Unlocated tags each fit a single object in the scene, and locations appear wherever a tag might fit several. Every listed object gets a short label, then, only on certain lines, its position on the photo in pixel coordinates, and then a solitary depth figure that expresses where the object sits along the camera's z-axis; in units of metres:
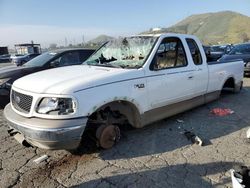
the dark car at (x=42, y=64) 4.51
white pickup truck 2.38
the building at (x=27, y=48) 29.34
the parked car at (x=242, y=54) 7.67
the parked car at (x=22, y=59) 18.43
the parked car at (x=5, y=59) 27.90
